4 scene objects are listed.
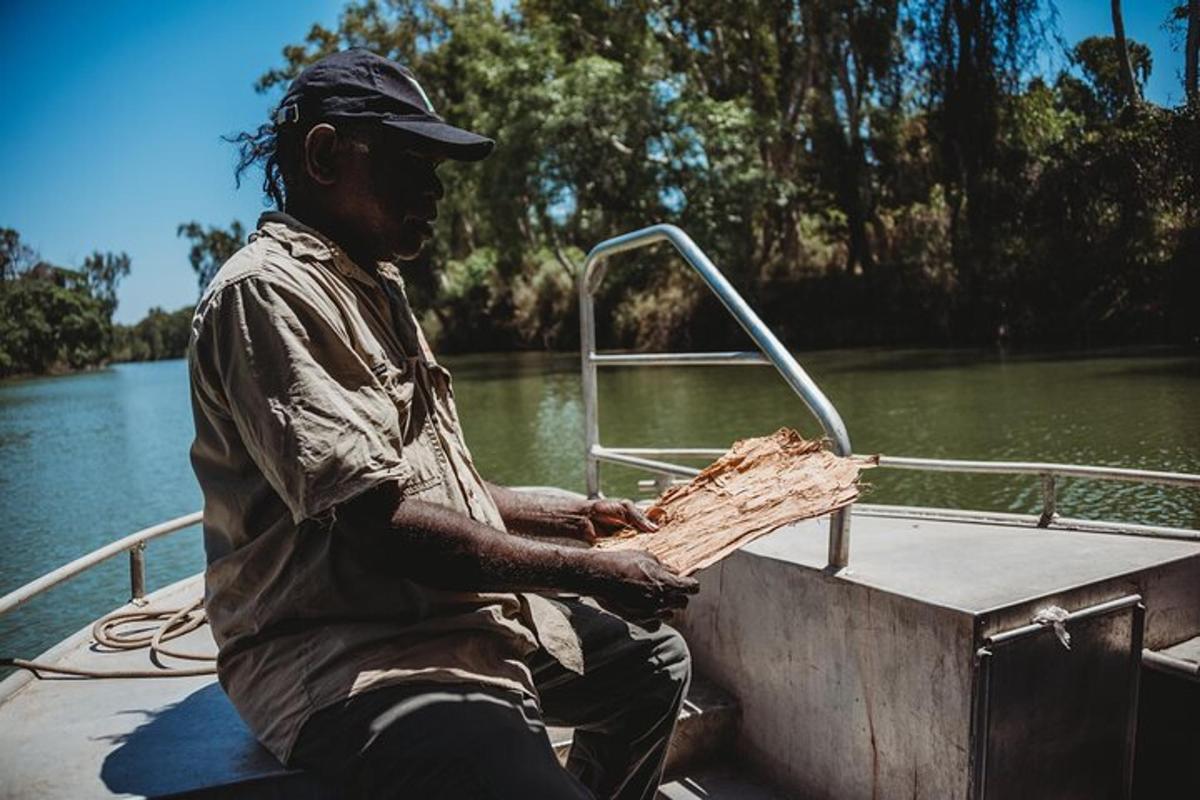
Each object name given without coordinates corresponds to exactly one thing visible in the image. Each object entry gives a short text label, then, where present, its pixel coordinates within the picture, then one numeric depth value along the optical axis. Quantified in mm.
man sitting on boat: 1271
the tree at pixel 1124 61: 12383
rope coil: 2205
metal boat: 1833
